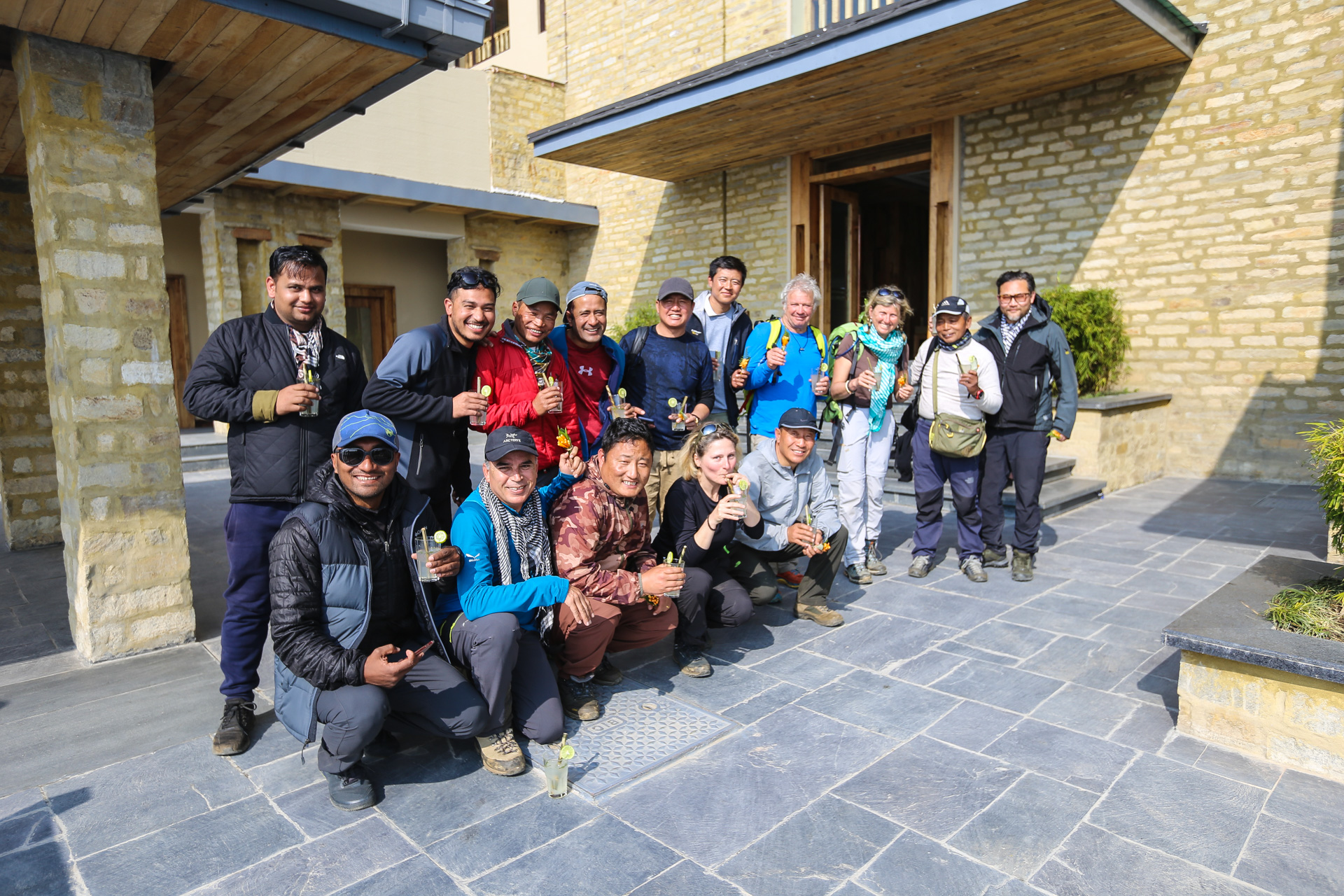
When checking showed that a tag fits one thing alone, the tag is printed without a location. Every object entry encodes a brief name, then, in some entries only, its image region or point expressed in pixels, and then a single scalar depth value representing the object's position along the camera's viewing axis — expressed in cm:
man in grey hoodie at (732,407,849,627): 380
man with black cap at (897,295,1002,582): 457
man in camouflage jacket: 299
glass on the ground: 244
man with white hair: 439
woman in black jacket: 344
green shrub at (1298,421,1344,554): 272
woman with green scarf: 457
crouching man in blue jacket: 261
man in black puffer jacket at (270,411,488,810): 231
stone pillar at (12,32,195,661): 348
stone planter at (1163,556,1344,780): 250
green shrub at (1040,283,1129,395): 802
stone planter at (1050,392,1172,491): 721
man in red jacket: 325
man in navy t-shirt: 395
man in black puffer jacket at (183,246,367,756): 289
